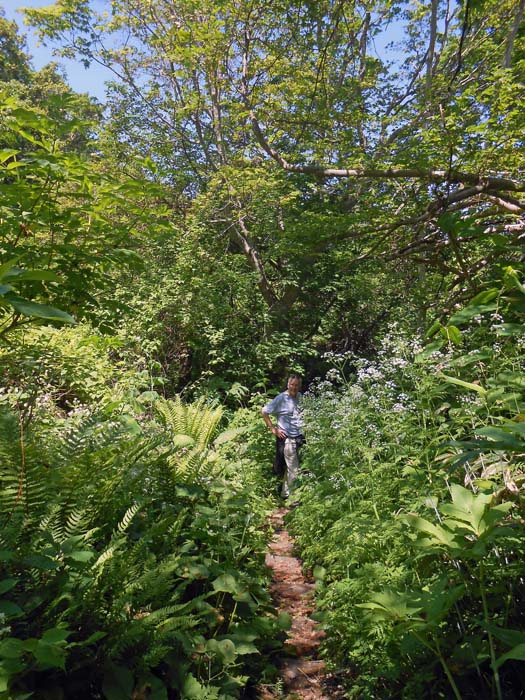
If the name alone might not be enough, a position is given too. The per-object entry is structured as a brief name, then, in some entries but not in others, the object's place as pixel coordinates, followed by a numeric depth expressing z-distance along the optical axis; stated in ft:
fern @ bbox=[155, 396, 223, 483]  11.54
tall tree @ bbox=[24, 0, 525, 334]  18.11
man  21.67
